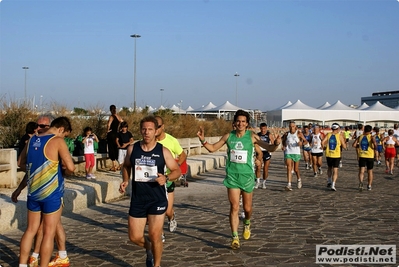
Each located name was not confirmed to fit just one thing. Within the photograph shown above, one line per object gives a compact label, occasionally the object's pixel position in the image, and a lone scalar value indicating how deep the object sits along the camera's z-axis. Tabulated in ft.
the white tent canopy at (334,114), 208.44
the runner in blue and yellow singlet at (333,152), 49.01
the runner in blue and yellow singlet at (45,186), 19.81
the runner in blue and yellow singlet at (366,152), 48.37
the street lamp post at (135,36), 136.26
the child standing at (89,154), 46.01
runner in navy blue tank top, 20.25
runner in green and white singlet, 26.08
